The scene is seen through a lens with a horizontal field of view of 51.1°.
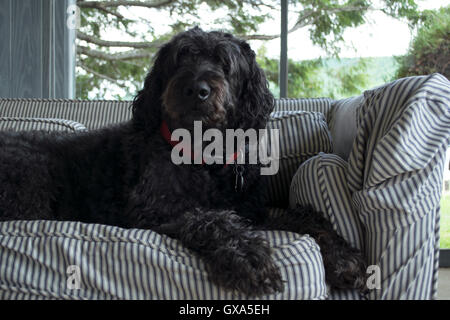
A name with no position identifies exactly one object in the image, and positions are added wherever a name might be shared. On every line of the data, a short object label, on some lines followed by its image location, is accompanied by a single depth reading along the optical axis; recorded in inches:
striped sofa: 57.5
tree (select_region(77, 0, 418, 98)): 158.1
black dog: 68.6
